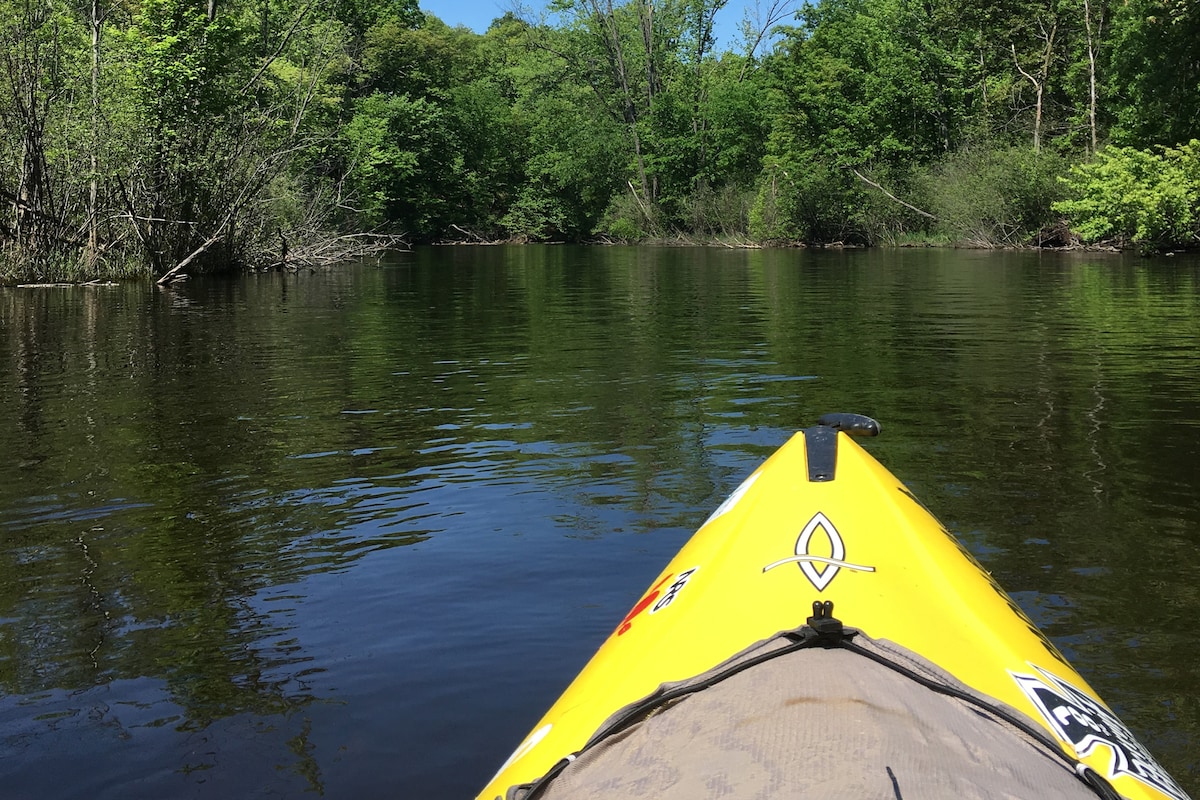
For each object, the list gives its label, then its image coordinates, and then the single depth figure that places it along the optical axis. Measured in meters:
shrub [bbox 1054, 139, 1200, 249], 31.67
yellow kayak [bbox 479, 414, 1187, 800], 2.25
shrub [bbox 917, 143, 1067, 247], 40.06
